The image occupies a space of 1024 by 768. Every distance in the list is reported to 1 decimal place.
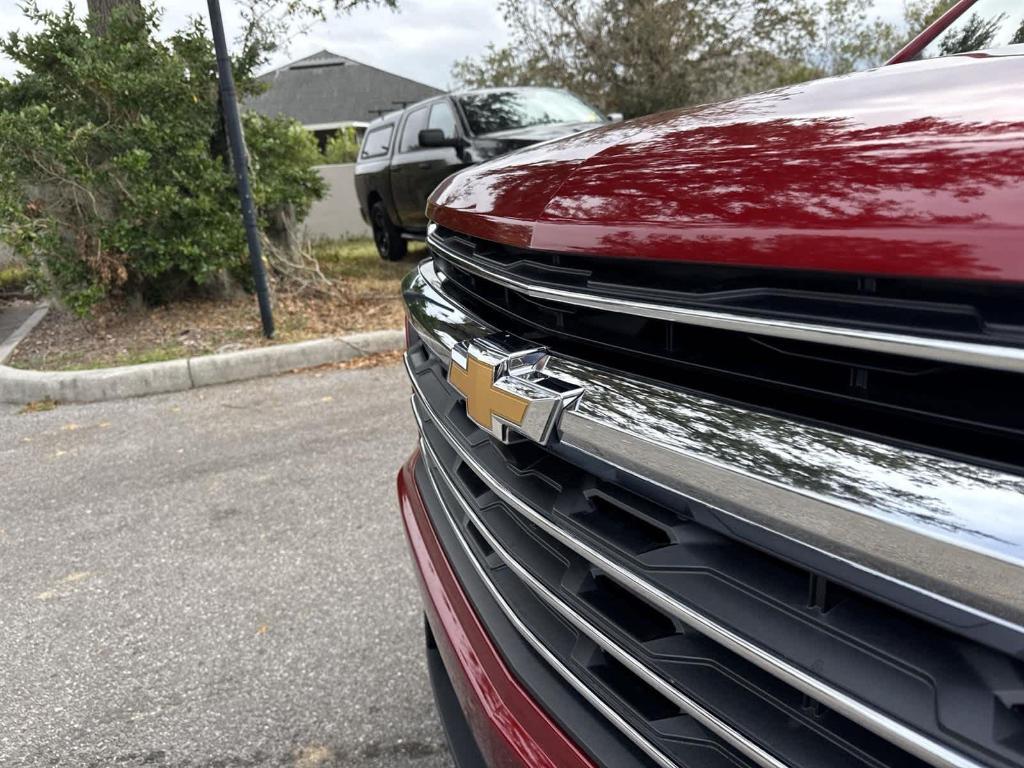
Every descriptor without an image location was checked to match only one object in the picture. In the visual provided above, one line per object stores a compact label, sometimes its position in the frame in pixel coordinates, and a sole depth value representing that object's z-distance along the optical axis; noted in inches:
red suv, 27.0
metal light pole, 229.1
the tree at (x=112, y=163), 249.3
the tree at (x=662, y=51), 729.0
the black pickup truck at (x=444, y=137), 314.7
